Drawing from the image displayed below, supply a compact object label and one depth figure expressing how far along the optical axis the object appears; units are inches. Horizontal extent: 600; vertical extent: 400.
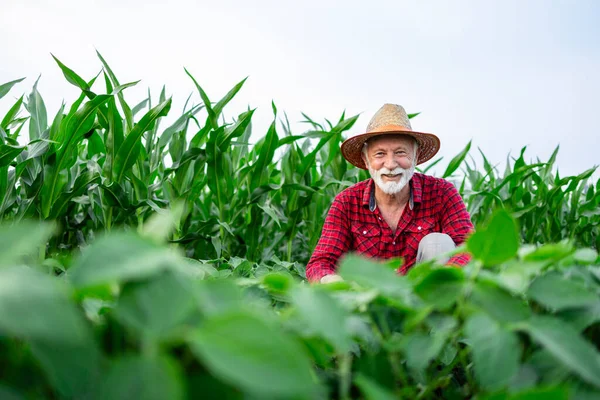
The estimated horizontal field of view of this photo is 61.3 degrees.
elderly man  82.1
